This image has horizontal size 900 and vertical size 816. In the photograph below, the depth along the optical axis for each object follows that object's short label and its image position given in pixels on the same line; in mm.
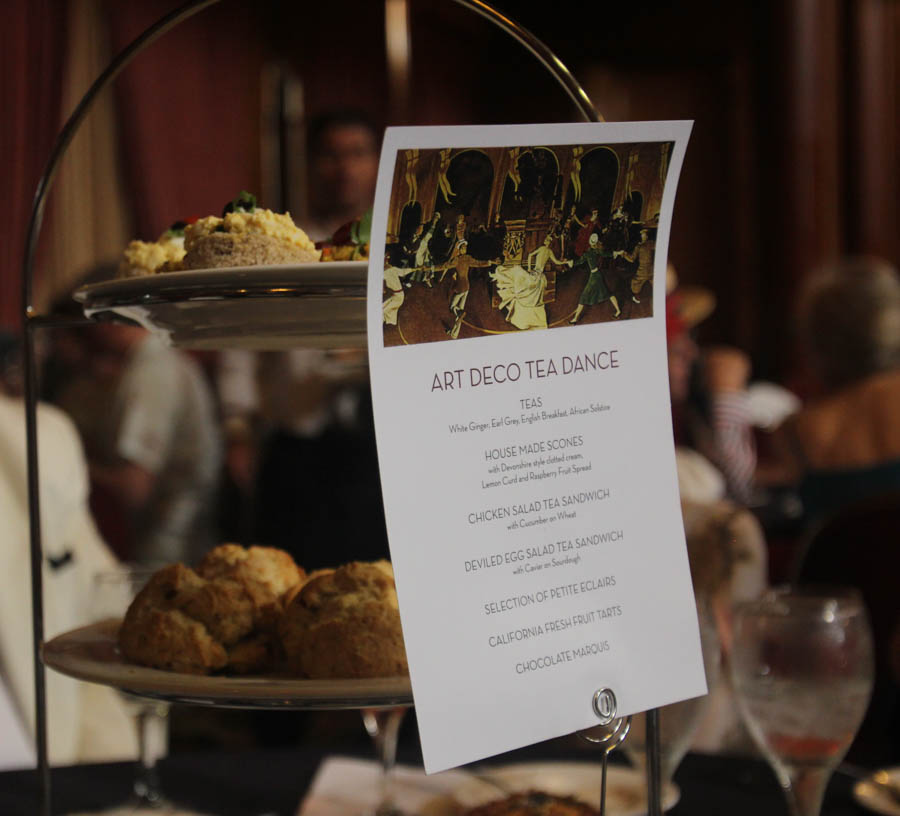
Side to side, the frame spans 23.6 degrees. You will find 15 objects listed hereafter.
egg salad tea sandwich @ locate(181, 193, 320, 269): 1041
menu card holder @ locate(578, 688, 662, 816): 946
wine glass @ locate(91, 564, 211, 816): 1277
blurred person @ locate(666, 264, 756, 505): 2785
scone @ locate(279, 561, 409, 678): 1029
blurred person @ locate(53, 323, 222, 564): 3916
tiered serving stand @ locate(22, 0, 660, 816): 976
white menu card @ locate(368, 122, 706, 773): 901
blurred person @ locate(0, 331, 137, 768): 1676
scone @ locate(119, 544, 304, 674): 1055
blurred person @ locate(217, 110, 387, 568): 2708
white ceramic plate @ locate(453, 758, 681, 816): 1240
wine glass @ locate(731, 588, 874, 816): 1166
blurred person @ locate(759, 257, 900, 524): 3281
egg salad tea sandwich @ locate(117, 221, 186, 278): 1124
